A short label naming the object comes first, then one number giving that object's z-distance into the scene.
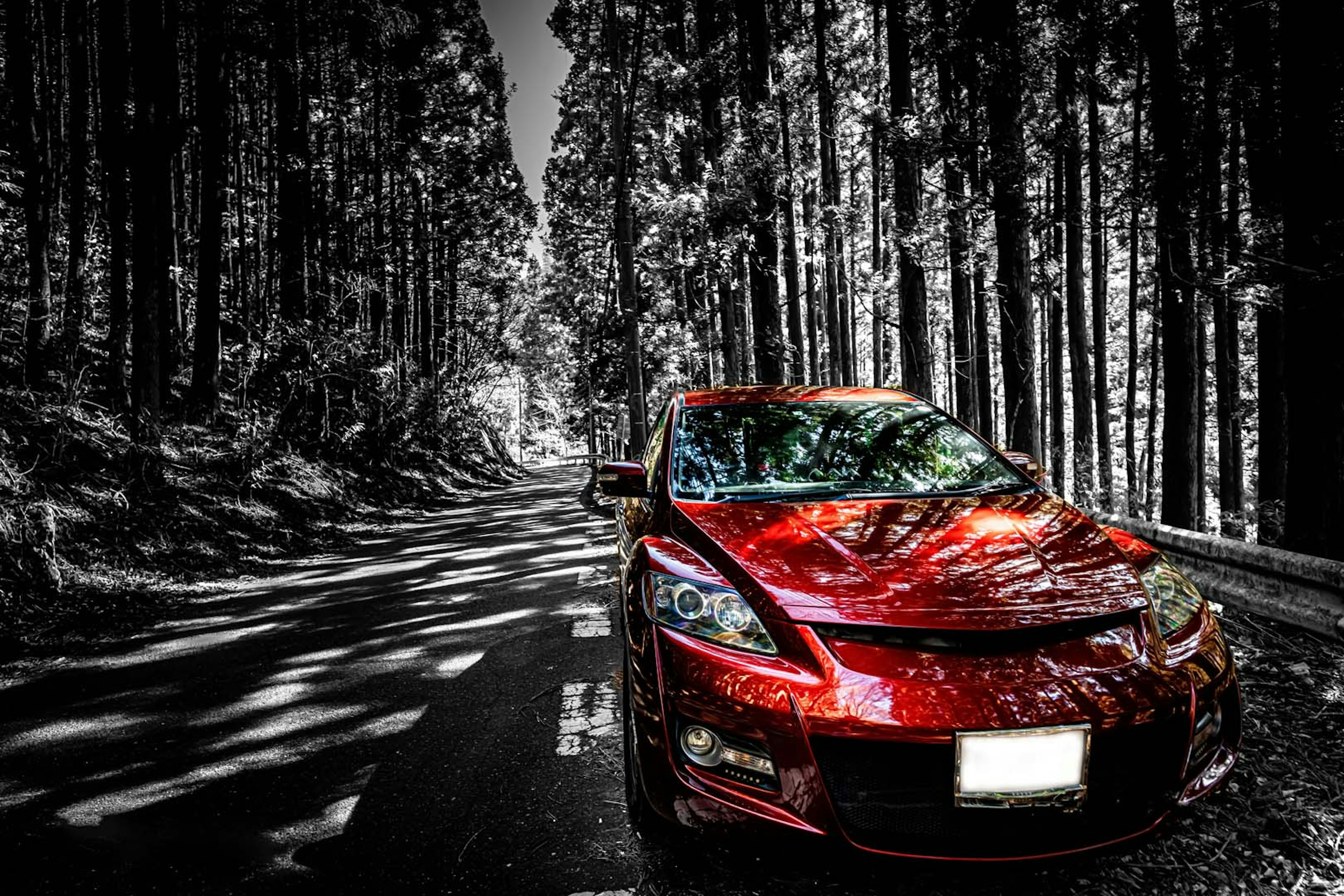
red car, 1.71
